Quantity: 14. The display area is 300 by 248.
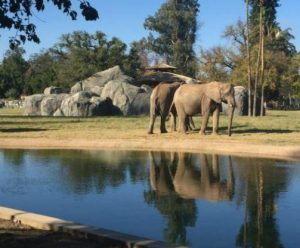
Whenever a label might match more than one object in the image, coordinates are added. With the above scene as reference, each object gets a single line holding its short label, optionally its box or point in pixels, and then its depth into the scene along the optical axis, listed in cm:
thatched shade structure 7089
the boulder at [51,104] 4116
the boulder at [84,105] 3831
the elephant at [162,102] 2322
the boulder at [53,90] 4791
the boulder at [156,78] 5812
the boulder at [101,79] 4498
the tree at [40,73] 6881
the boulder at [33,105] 4228
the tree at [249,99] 3735
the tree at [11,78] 7994
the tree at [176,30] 8888
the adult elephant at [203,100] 2145
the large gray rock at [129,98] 4000
